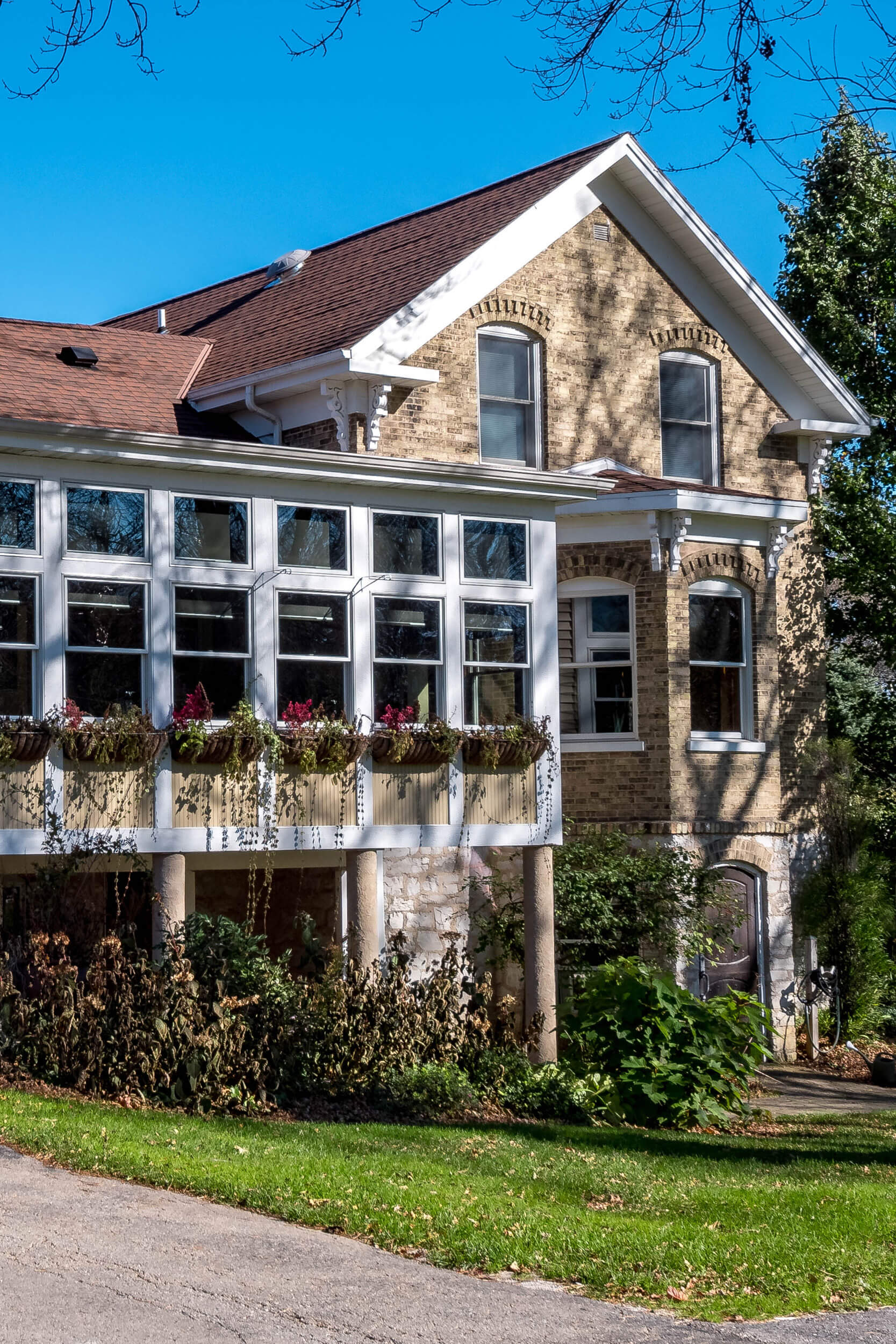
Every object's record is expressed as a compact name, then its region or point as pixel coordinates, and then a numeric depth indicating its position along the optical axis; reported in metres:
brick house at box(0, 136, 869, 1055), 14.46
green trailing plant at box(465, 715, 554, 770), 16.06
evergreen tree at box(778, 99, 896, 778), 22.17
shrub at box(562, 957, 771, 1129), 14.87
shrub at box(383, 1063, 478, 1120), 13.86
